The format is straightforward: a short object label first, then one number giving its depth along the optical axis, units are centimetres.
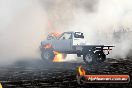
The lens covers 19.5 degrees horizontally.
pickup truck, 2633
